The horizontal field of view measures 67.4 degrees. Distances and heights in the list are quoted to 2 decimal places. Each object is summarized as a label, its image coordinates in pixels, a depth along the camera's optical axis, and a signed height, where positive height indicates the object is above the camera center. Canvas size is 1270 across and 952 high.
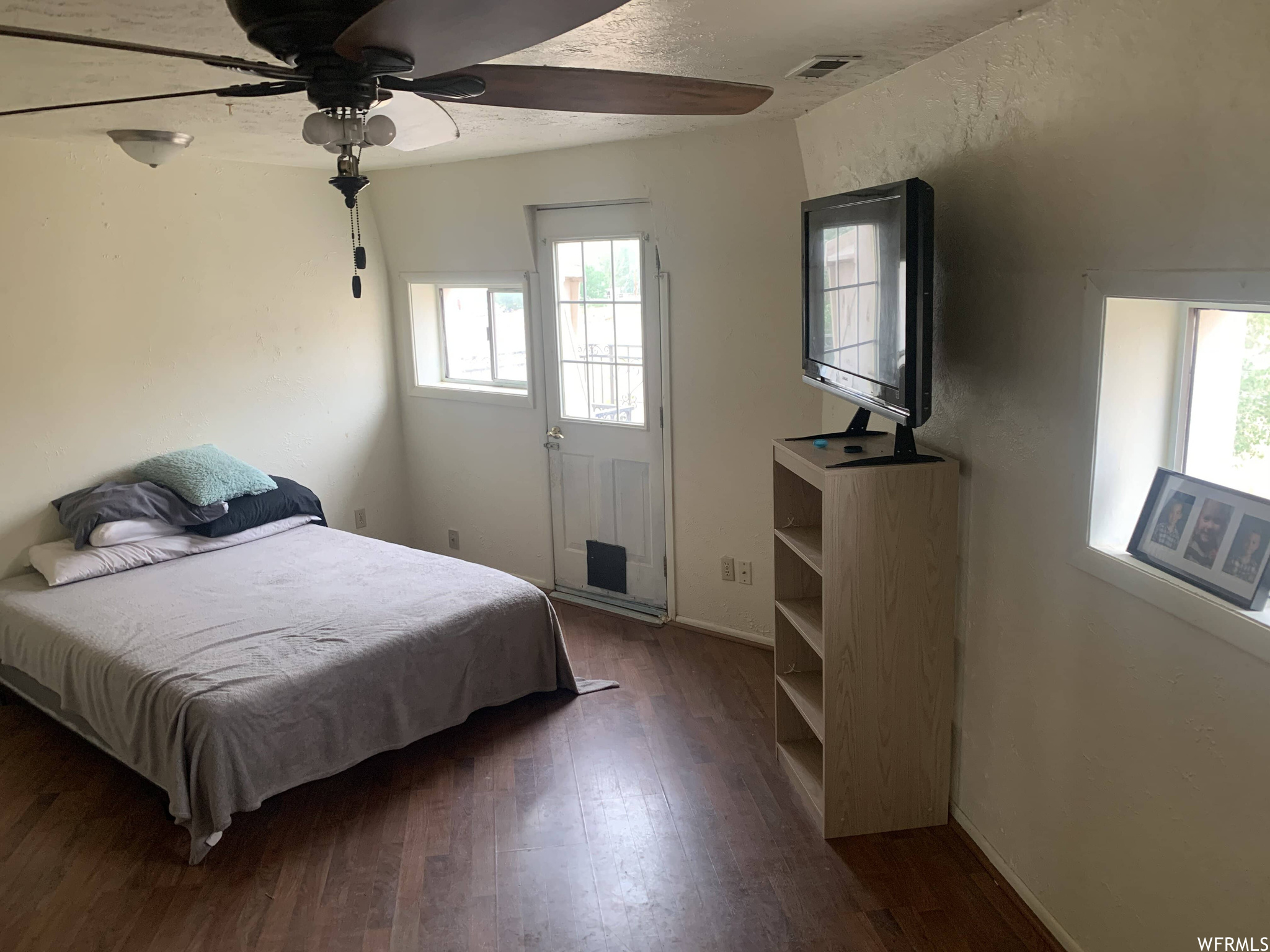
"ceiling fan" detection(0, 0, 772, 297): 1.12 +0.34
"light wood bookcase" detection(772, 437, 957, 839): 2.60 -0.96
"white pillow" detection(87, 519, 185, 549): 3.79 -0.85
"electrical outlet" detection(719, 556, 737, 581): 4.24 -1.17
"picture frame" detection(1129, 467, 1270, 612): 1.67 -0.46
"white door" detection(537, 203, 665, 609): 4.33 -0.44
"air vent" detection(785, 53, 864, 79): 2.53 +0.63
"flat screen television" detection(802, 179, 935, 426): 2.31 +0.01
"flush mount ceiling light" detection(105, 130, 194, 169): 3.57 +0.65
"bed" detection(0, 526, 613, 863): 2.77 -1.10
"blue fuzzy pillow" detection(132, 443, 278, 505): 4.07 -0.68
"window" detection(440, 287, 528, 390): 4.93 -0.14
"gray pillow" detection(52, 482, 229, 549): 3.81 -0.76
